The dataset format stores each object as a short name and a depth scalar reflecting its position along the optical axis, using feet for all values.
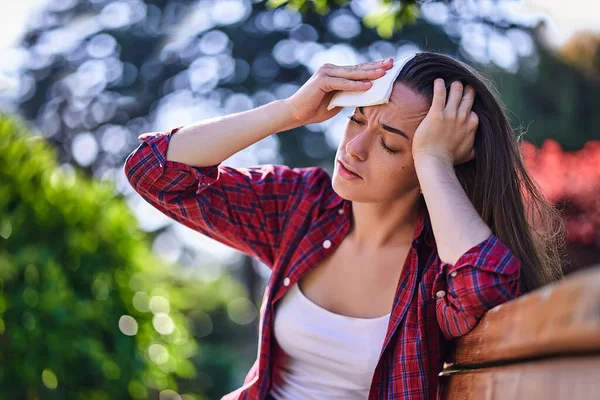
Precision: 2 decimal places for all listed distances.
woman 6.35
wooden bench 4.38
